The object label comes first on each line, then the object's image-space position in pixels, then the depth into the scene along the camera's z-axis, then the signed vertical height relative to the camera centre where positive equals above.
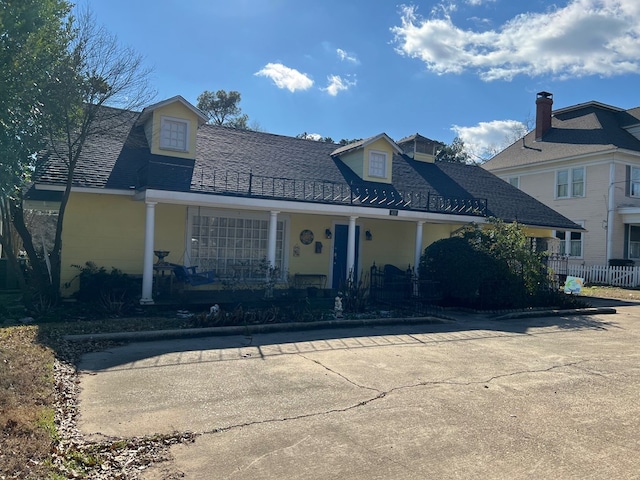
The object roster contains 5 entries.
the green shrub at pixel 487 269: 12.51 -0.32
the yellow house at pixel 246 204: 11.64 +1.19
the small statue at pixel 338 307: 11.04 -1.31
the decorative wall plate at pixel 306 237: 14.67 +0.39
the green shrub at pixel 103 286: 10.91 -1.04
